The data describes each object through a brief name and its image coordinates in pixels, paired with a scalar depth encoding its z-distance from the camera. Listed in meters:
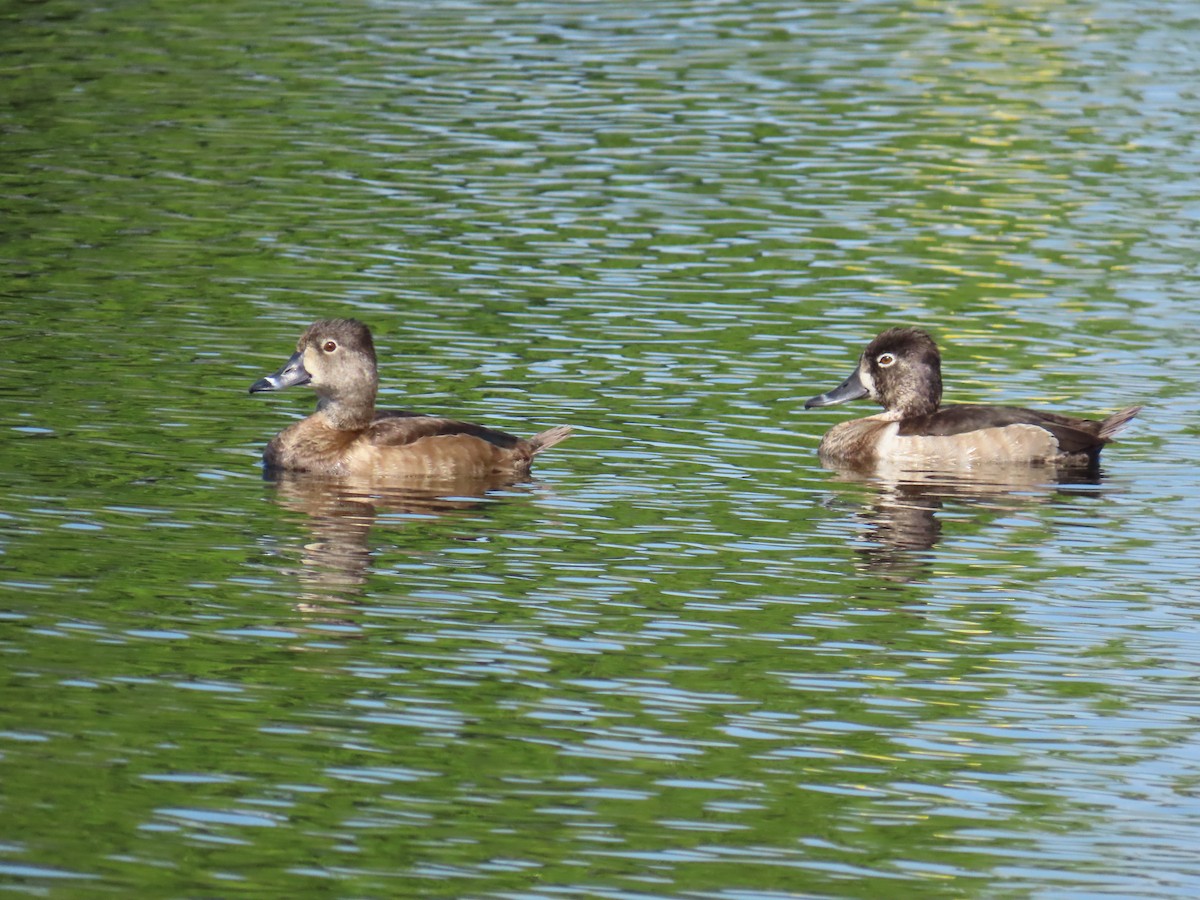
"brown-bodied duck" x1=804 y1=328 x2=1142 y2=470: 18.20
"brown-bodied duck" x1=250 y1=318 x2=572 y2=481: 17.08
